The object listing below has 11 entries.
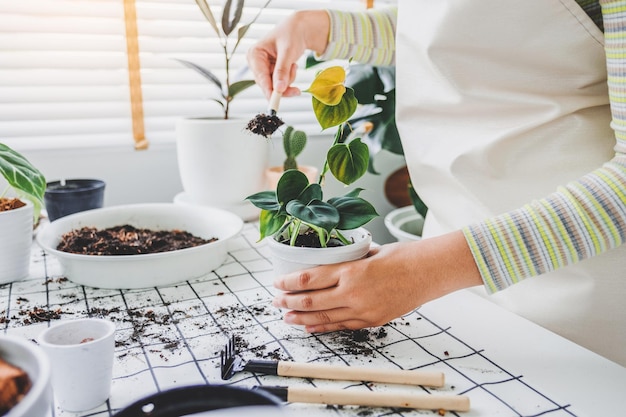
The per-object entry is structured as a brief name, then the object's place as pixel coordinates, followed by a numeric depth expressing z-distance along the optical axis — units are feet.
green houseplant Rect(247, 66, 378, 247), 2.23
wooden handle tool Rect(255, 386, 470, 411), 1.74
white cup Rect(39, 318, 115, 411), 1.69
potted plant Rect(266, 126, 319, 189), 3.99
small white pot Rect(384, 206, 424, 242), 4.63
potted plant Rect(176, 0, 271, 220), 3.87
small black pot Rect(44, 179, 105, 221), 3.55
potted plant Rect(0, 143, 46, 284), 2.69
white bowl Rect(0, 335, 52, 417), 1.16
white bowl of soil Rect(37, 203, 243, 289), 2.72
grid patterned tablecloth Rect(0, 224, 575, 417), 1.86
